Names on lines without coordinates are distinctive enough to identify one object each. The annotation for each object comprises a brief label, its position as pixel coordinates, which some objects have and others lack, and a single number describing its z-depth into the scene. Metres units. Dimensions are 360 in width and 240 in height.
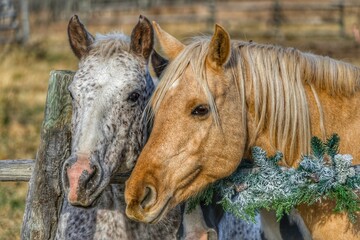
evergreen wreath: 7.40
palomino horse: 7.48
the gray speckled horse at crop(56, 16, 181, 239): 7.68
